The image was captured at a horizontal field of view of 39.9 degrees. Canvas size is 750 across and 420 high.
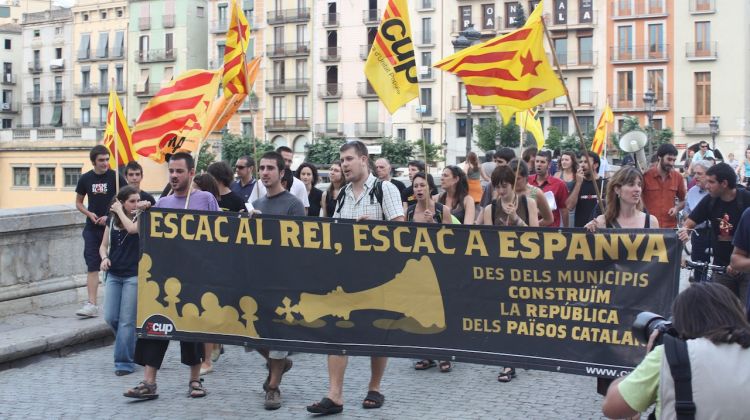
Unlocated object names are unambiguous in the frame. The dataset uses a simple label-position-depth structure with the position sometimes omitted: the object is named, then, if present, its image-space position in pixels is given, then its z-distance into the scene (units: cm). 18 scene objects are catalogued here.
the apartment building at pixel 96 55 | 8131
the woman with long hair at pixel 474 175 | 1240
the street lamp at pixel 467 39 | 2112
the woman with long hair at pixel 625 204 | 685
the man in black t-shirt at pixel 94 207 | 1061
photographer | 347
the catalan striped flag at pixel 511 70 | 789
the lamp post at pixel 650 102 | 4409
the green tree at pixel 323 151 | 6479
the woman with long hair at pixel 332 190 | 1091
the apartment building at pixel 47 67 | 8575
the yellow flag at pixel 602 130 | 1800
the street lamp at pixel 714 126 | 4906
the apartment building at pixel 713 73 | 5994
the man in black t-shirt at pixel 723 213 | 795
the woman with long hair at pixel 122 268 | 848
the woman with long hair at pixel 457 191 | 985
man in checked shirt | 743
